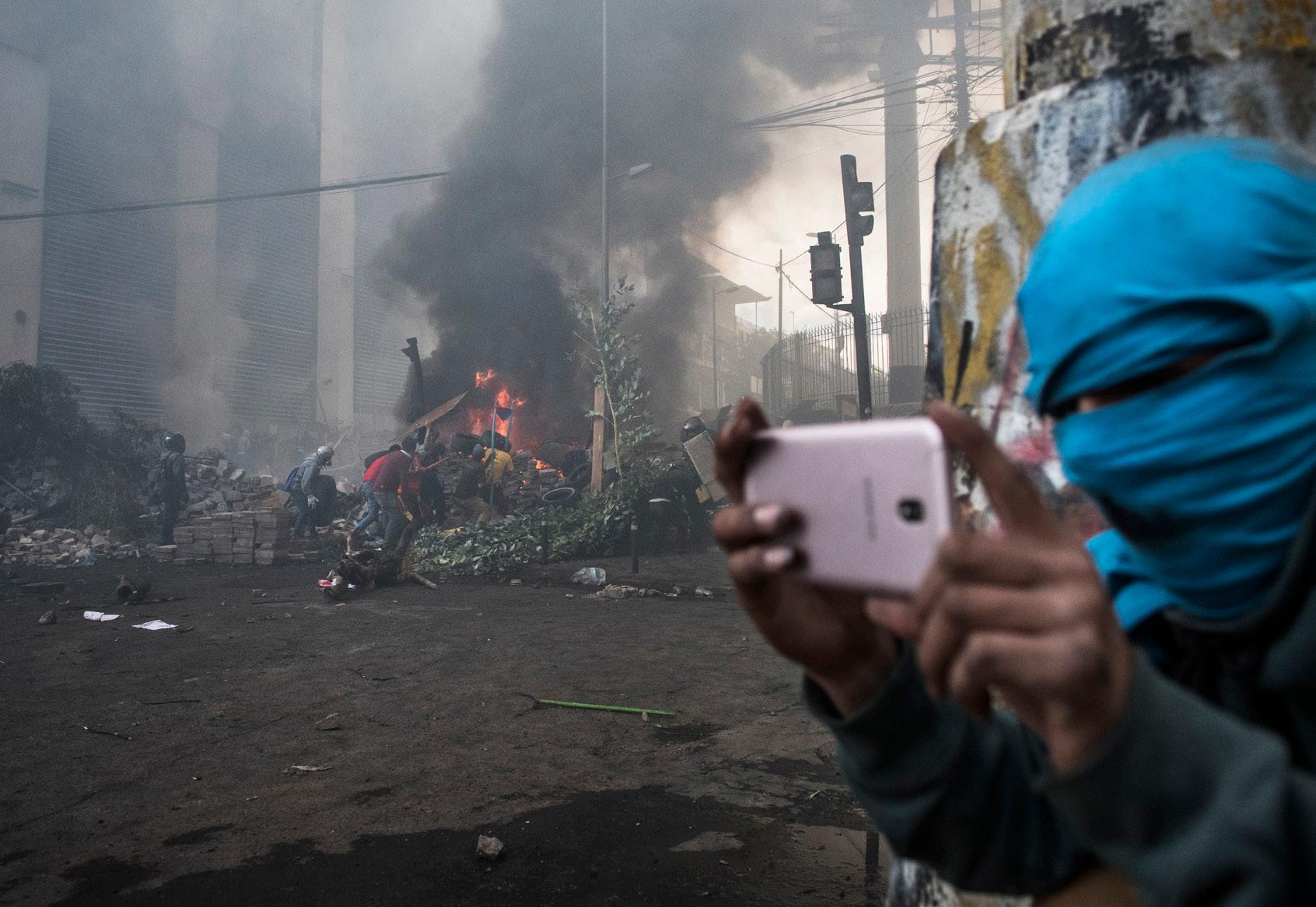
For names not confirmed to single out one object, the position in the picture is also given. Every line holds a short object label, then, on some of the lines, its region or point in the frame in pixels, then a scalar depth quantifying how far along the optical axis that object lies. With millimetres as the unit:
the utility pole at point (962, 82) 18938
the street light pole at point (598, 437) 14555
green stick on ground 4742
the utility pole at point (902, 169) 24203
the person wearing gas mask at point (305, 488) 13781
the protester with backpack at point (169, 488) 13586
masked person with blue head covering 630
